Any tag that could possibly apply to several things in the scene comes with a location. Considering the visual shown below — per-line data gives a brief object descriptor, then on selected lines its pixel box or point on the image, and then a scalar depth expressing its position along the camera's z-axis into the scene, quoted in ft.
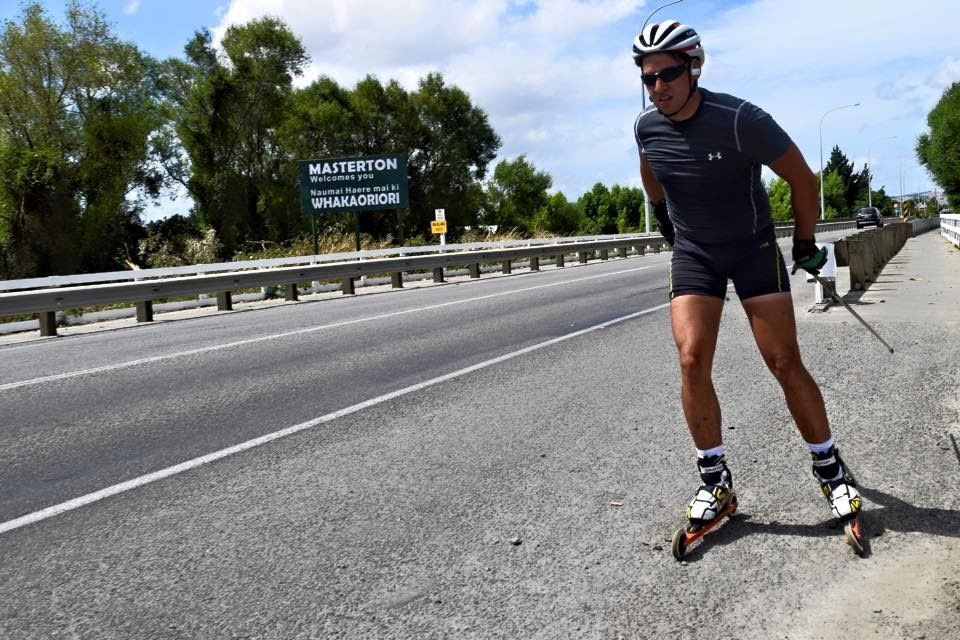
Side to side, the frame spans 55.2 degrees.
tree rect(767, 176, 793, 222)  418.72
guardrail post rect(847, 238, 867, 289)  44.23
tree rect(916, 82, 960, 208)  279.28
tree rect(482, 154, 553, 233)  297.74
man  12.12
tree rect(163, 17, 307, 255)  171.32
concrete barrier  43.98
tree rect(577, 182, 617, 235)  515.50
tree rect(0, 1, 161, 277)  124.88
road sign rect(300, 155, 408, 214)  101.96
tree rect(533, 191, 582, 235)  306.82
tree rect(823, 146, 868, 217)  513.45
